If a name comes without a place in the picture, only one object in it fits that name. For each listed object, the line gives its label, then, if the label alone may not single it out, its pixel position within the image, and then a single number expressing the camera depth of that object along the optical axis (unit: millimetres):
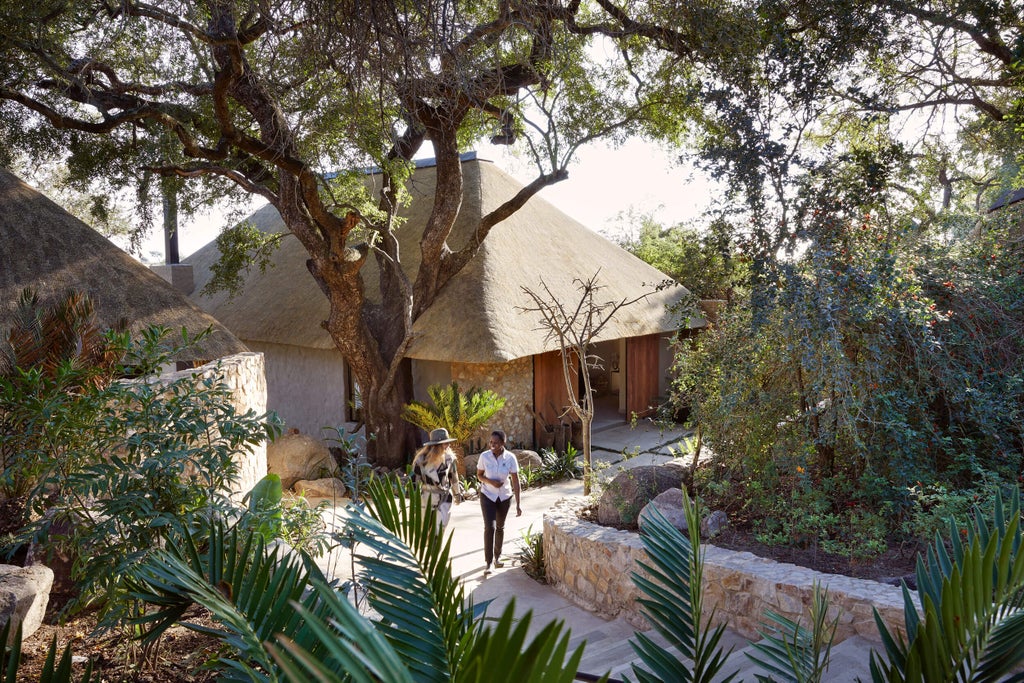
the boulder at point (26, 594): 4328
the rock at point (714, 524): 6559
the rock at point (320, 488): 10648
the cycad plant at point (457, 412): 11539
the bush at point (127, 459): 3523
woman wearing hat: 7031
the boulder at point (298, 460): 11414
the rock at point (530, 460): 11617
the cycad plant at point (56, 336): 5766
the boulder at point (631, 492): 7193
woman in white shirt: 7105
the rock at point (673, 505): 6793
